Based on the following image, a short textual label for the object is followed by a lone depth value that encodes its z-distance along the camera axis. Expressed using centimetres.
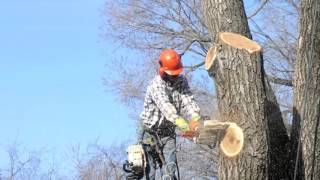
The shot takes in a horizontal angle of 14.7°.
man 1248
